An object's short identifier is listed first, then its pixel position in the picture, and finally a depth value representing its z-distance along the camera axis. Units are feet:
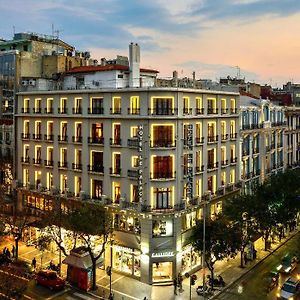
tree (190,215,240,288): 118.70
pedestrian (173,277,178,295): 118.51
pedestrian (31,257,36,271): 131.74
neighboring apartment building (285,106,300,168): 214.92
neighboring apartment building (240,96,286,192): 168.64
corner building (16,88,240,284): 125.14
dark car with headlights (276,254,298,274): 129.70
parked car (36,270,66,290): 117.89
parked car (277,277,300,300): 108.01
